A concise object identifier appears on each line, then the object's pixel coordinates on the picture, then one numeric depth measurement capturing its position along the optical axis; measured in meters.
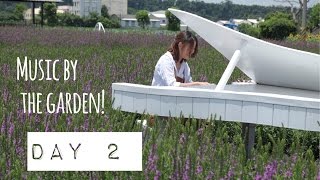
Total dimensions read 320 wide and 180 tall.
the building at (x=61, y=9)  111.69
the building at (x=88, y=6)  109.19
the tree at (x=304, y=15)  33.47
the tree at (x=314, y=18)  36.09
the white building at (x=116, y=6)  124.94
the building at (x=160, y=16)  125.75
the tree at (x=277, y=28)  29.22
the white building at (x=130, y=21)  111.69
